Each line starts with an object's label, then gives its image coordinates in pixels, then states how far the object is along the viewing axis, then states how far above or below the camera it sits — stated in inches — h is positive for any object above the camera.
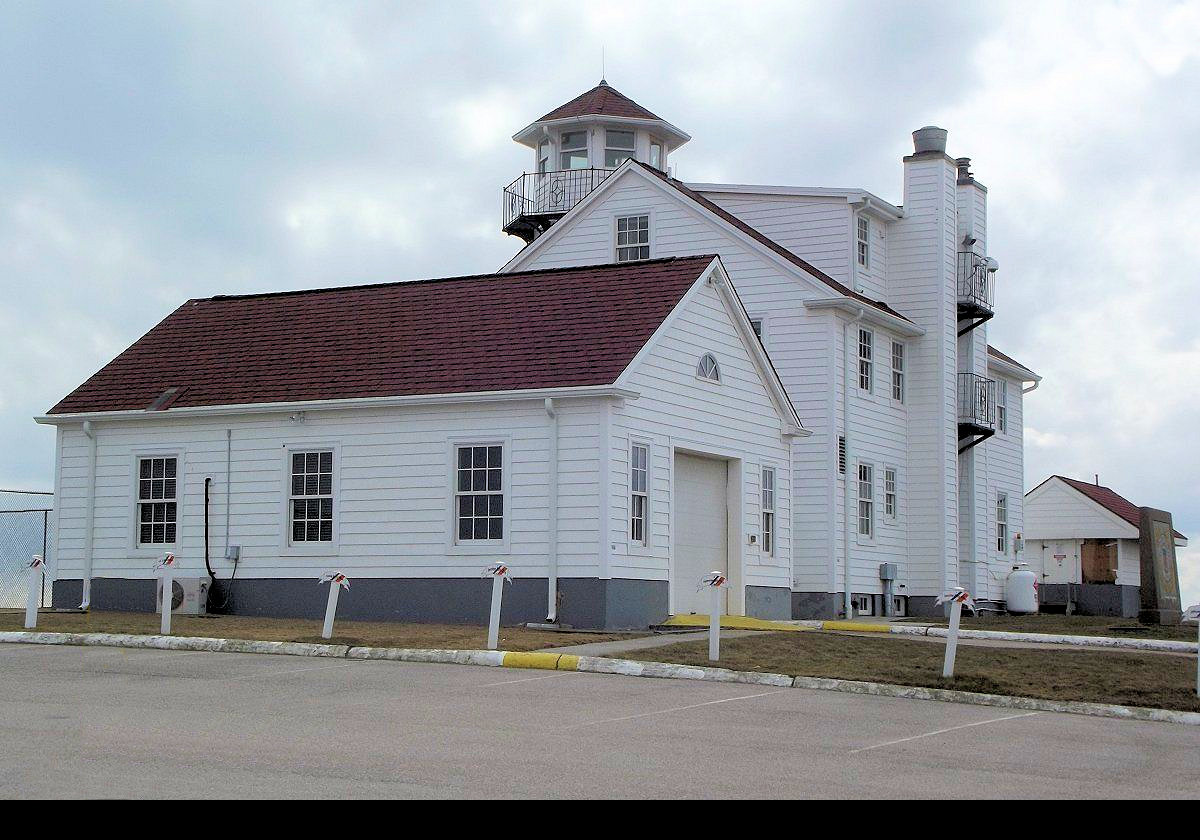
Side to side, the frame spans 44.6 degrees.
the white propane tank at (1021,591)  1498.5 -37.5
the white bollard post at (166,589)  765.3 -21.2
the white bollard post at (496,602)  703.7 -24.7
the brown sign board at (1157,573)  1169.4 -14.2
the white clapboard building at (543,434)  886.4 +78.3
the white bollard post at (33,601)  804.0 -29.8
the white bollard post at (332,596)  744.3 -23.7
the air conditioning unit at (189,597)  957.8 -31.9
